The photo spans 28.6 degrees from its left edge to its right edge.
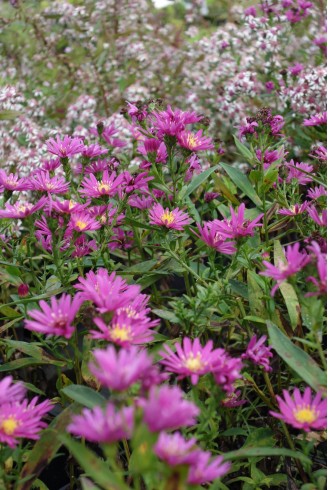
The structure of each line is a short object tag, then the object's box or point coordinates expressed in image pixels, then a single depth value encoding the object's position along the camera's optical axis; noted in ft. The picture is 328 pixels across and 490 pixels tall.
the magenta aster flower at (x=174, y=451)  1.54
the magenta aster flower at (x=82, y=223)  2.86
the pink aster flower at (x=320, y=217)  2.67
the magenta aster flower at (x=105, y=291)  2.14
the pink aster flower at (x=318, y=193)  3.24
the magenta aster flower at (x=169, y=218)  2.93
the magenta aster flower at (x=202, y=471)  1.62
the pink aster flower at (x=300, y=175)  3.54
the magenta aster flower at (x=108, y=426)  1.54
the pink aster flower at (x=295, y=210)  3.15
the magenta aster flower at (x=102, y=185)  3.12
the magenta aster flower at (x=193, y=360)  2.03
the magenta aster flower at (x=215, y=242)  2.88
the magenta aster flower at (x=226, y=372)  2.02
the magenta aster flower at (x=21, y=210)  2.86
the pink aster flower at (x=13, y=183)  3.16
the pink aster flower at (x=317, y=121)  3.69
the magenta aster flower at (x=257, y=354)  2.46
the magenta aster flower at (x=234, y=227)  2.76
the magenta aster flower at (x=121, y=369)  1.58
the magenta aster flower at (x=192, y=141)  3.05
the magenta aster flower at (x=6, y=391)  1.99
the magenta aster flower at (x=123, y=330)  2.01
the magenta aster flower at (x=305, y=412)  2.06
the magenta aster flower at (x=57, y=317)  2.09
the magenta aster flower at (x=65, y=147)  3.31
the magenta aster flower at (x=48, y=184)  3.06
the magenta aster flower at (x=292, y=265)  2.15
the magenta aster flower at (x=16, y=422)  1.99
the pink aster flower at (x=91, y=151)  3.46
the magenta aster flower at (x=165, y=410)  1.48
